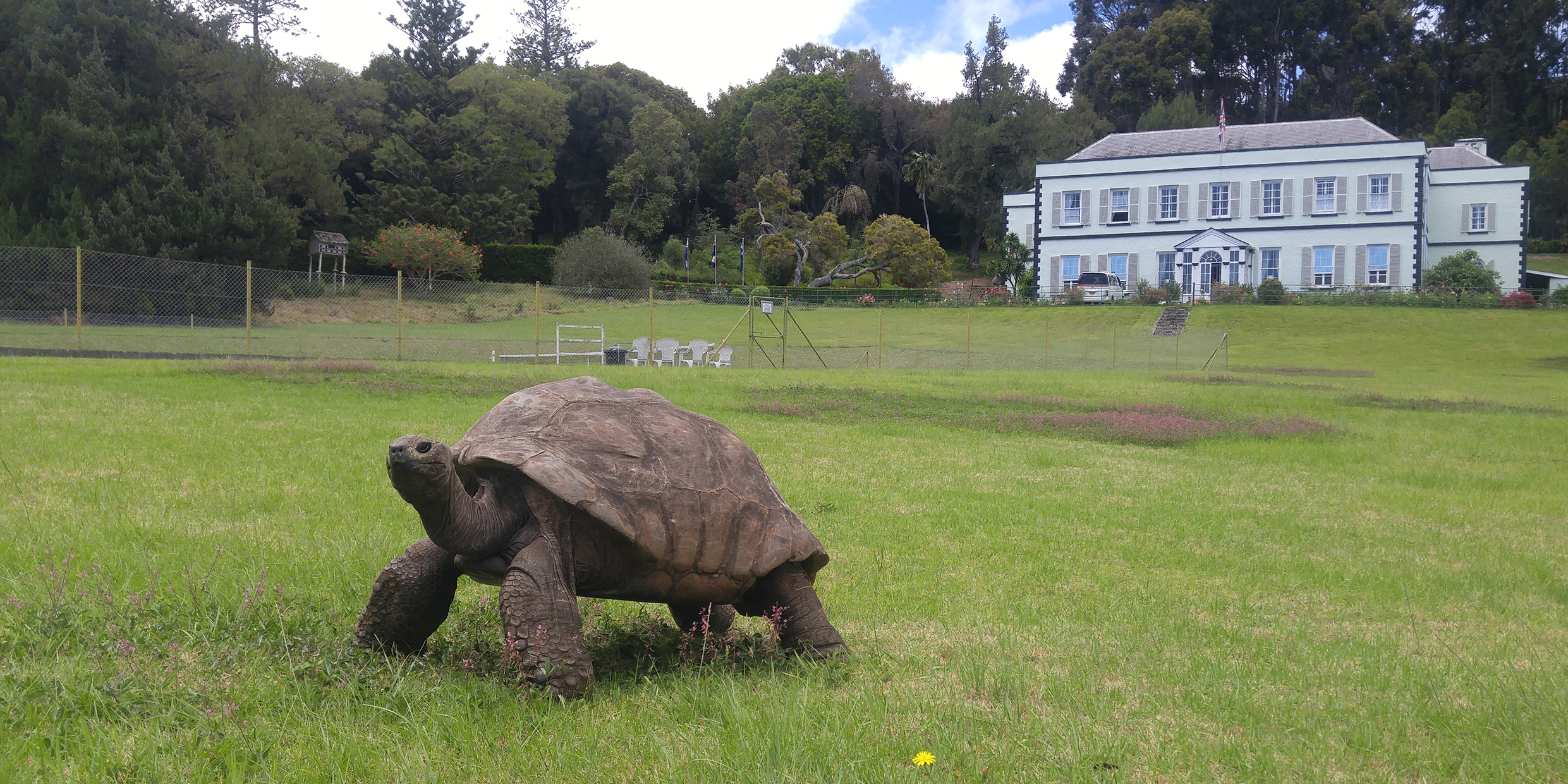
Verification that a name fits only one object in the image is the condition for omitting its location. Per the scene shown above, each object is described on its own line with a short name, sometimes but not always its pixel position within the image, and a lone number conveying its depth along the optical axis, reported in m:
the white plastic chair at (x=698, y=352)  30.03
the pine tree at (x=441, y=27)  62.00
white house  54.03
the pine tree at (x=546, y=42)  84.44
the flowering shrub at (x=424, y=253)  47.34
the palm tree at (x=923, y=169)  73.81
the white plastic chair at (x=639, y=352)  29.06
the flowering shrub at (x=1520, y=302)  45.16
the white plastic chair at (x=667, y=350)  29.45
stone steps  44.34
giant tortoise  3.83
